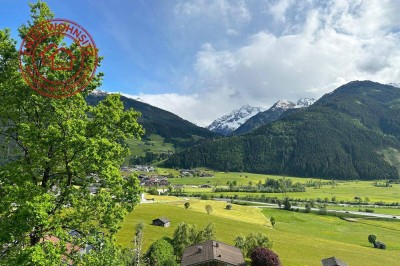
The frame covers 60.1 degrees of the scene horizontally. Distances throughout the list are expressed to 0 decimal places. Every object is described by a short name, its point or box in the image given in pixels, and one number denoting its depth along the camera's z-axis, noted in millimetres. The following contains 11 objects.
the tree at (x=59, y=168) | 15984
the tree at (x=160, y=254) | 69312
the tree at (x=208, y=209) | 161500
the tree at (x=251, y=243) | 94875
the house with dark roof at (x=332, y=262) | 87312
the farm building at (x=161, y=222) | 120125
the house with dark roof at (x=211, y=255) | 71938
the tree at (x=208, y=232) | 93312
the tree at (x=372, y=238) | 137750
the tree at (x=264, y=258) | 79062
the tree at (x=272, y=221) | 157750
